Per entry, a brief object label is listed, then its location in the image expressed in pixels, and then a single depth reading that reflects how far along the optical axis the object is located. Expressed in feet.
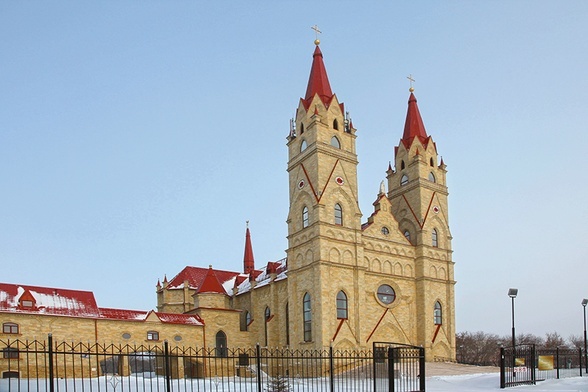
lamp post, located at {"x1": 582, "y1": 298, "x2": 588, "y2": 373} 107.54
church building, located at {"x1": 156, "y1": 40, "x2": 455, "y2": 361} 127.24
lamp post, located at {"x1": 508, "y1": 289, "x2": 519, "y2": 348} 82.64
